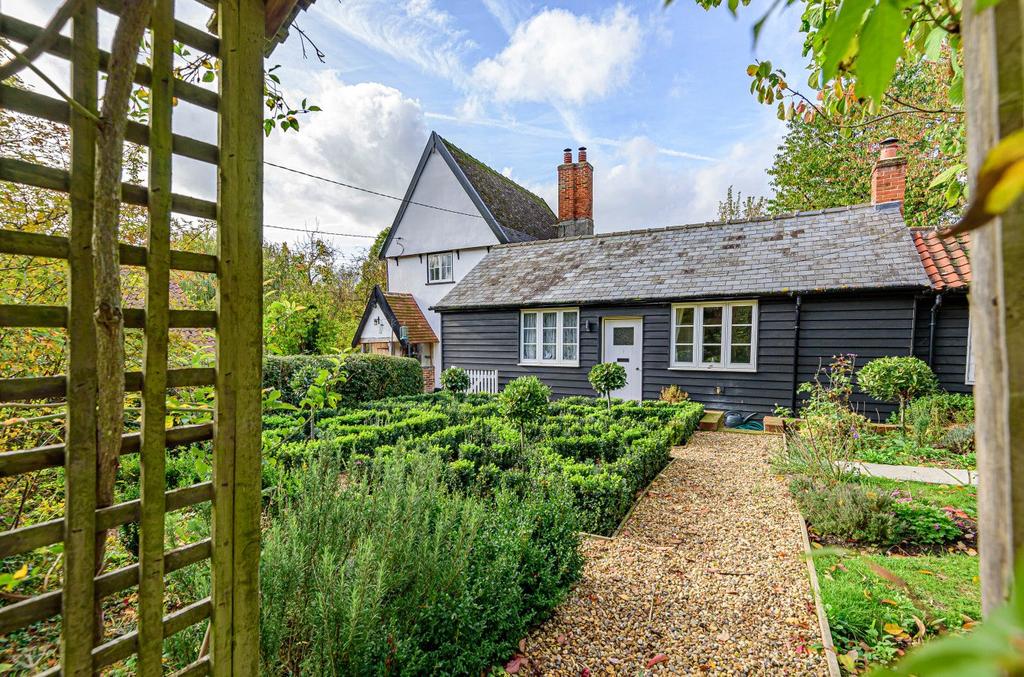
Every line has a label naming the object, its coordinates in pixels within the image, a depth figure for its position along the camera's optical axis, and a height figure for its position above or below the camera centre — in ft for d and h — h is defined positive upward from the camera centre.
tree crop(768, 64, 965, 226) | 41.19 +19.14
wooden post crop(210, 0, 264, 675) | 4.84 -0.26
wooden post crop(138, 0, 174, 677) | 4.26 -0.36
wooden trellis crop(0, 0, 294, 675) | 3.81 -0.30
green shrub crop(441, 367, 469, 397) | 30.53 -3.52
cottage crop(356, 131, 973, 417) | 26.66 +1.59
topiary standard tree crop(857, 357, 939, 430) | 22.89 -2.31
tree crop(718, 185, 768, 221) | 74.28 +20.03
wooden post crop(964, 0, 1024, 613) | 1.31 +0.06
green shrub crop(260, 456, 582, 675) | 6.40 -4.15
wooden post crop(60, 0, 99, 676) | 3.83 -0.44
